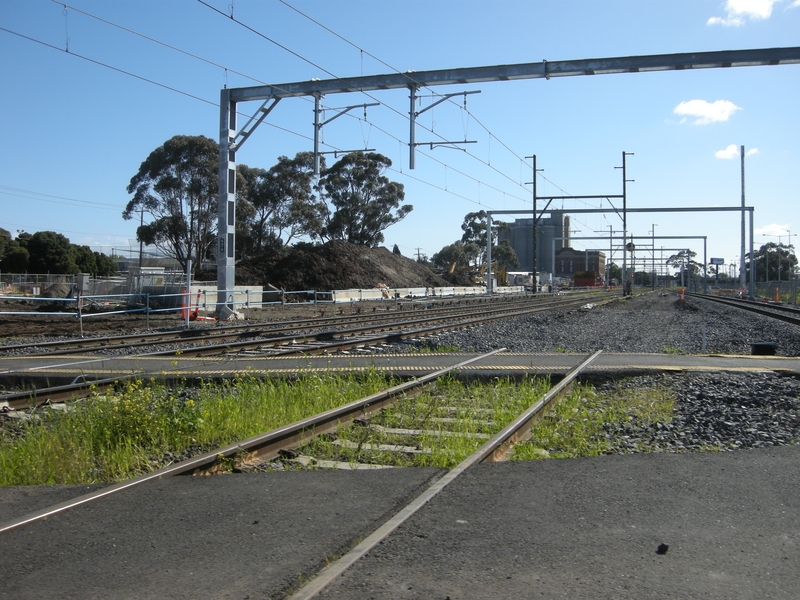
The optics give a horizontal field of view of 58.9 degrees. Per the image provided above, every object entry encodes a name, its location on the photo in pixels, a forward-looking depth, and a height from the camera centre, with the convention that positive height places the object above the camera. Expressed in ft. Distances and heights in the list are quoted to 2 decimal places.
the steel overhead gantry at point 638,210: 171.94 +20.37
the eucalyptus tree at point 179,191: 179.52 +25.01
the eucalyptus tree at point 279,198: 200.64 +26.41
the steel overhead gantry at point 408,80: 64.23 +21.14
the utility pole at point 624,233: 177.33 +15.14
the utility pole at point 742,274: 222.17 +6.62
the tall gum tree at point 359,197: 226.58 +30.75
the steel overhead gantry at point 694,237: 253.24 +20.48
